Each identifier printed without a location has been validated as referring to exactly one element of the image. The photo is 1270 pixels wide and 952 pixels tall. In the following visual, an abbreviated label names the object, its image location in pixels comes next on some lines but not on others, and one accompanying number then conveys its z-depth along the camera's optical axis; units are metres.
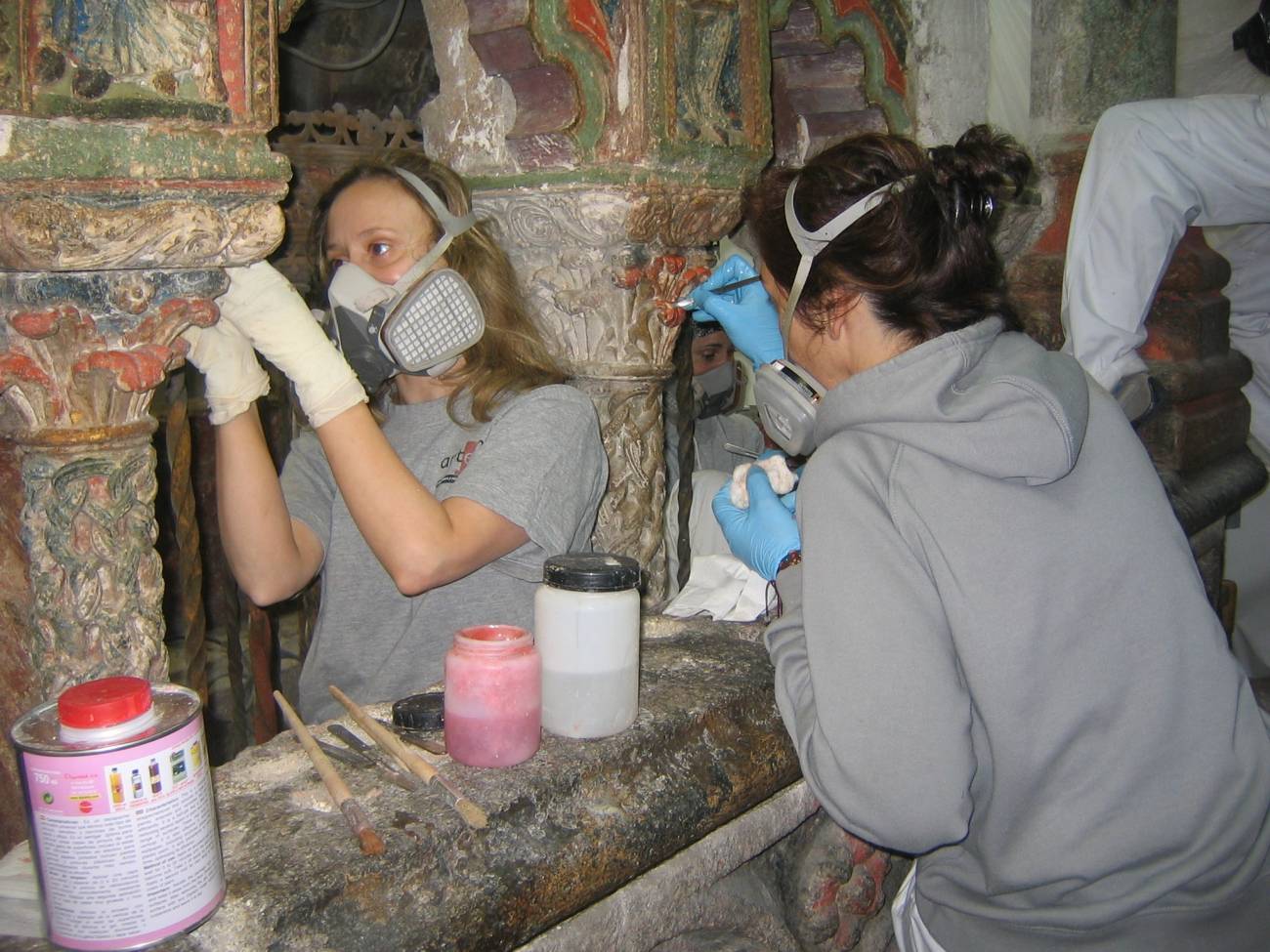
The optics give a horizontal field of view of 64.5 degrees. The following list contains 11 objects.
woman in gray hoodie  1.11
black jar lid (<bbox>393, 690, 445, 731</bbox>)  1.32
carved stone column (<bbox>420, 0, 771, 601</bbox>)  1.97
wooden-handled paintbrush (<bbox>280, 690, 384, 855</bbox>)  1.06
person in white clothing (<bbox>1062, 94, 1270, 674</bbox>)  2.97
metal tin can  0.83
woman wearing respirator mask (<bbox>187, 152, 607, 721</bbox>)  1.46
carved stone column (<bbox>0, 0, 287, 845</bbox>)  1.18
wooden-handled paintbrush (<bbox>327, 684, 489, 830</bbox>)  1.11
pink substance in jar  1.17
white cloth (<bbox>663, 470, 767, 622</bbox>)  1.91
